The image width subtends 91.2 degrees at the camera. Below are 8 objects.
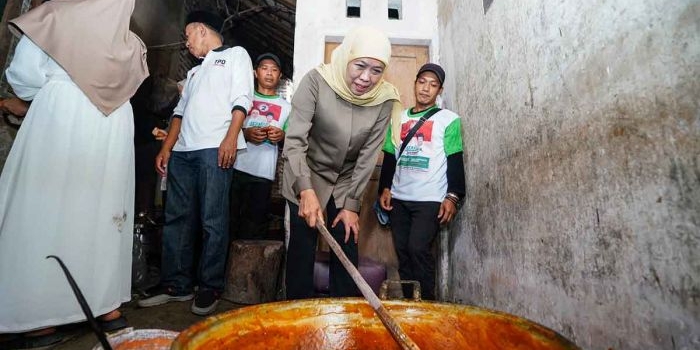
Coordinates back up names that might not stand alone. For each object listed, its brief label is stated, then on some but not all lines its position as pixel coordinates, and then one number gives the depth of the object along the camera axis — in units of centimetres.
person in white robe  166
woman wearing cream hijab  190
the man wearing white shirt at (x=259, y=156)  312
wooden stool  291
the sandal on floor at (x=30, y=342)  170
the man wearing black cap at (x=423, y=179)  249
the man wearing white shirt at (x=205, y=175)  245
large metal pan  78
